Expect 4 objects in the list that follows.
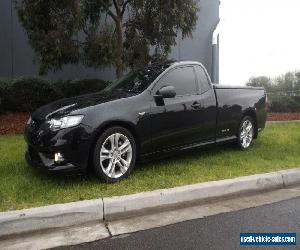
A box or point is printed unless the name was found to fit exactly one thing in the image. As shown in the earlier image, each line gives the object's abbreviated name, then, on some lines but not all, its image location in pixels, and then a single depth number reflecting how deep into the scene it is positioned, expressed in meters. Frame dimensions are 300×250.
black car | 3.08
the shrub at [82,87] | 7.18
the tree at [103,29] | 5.62
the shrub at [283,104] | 8.98
